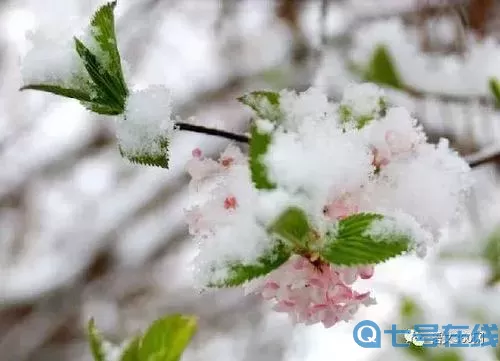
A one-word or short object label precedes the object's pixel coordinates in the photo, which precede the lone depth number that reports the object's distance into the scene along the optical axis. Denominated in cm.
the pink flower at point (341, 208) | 44
